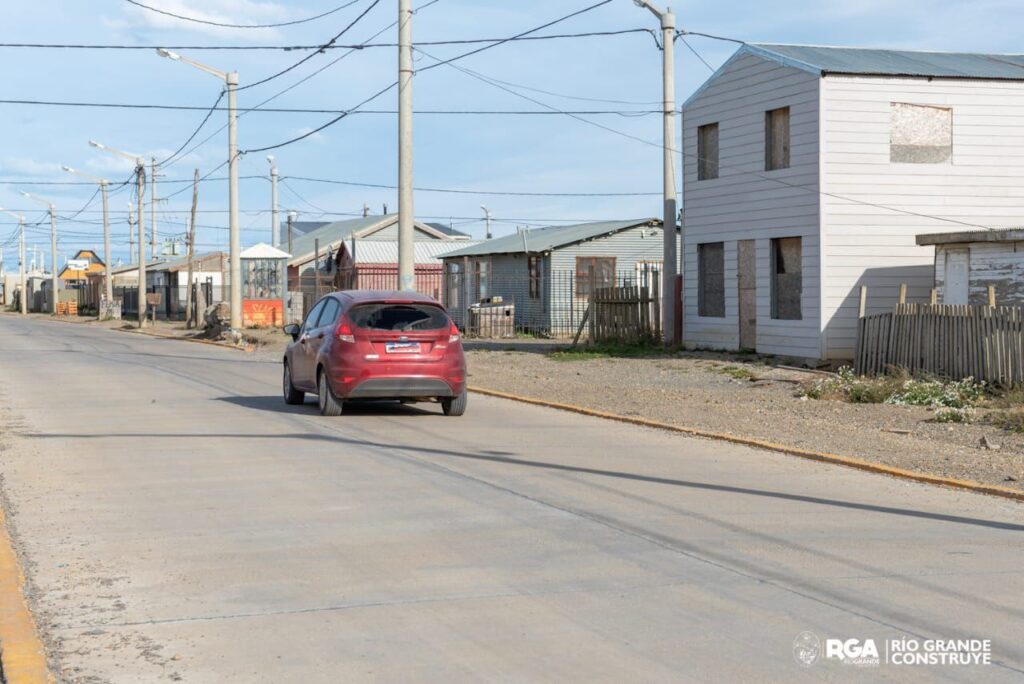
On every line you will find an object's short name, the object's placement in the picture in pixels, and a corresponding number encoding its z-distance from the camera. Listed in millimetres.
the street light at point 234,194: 42406
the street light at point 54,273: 93219
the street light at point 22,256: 95725
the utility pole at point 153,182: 63088
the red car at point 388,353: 16484
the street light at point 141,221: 57875
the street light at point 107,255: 71762
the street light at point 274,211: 73875
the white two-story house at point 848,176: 26172
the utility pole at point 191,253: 57969
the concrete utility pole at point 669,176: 29484
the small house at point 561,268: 42688
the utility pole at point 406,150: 25094
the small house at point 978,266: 22750
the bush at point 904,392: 18594
